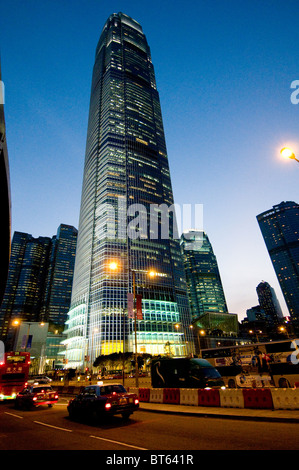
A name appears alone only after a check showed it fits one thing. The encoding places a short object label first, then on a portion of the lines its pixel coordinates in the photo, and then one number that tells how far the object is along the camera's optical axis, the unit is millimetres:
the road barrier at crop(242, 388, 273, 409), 11398
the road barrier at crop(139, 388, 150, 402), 16703
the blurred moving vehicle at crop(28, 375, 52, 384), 32875
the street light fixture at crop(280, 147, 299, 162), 10859
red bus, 21875
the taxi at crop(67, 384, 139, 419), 10805
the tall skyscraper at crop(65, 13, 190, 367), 85875
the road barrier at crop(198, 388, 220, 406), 12952
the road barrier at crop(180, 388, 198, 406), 13820
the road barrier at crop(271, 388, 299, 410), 10719
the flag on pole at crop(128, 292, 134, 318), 20402
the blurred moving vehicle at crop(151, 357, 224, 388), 15781
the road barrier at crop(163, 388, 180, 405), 14877
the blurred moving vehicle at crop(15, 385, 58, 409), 16906
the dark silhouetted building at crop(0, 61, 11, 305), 12673
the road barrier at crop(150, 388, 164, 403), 15887
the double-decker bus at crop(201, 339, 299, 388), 18594
